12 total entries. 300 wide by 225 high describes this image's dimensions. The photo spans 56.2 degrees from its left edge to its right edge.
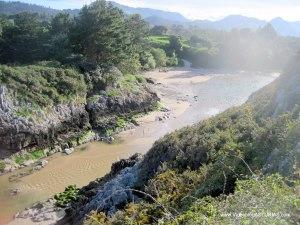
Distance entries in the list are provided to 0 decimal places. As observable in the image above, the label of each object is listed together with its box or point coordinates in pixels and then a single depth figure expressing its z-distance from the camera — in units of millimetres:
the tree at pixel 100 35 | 36221
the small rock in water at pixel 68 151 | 26555
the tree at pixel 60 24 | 43131
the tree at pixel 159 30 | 117293
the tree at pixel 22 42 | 39979
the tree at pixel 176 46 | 82680
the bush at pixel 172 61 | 71477
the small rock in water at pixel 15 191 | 20552
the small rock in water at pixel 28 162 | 24248
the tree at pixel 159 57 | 66304
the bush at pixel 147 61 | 60166
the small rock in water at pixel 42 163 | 24384
